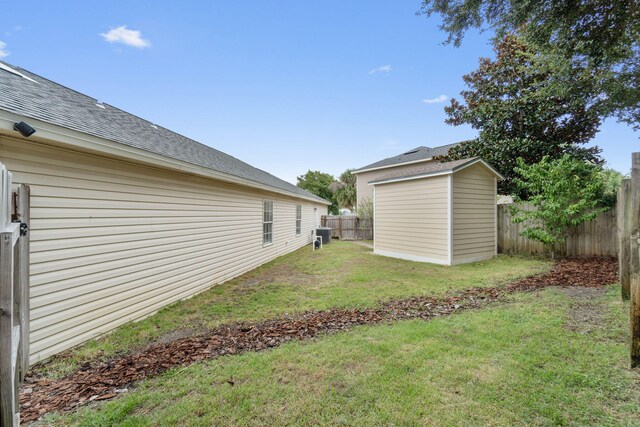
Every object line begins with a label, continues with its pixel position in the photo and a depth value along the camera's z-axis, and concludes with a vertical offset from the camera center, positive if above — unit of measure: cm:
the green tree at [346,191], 3209 +279
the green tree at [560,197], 787 +51
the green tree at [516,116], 1115 +420
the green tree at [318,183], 3763 +433
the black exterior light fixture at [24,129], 265 +82
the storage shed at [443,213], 877 +4
